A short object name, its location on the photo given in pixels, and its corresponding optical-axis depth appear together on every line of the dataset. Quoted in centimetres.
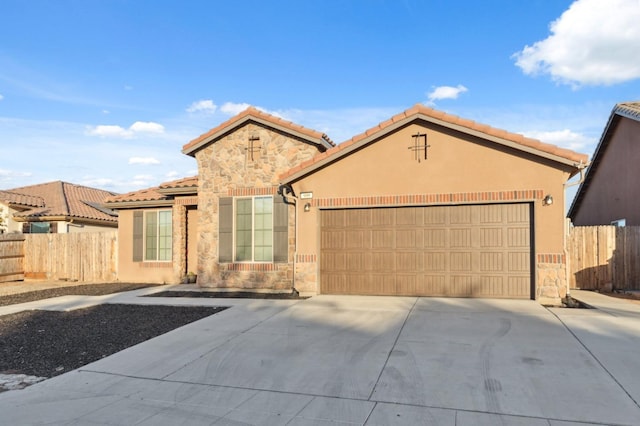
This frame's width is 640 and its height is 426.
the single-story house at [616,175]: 1502
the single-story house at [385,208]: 1001
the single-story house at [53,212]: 2162
